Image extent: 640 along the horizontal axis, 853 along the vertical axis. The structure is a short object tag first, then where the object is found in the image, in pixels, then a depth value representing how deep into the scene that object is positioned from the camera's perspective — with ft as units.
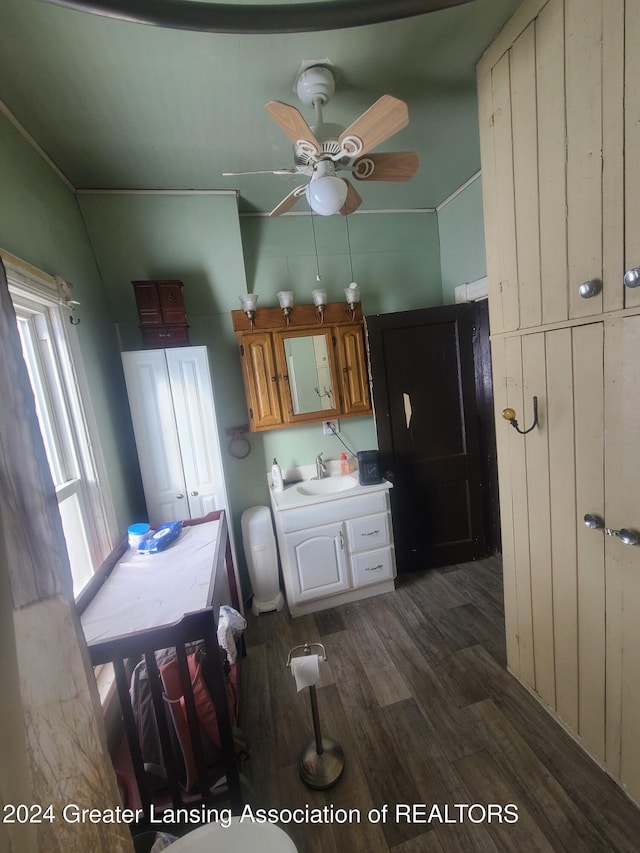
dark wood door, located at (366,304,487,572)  7.39
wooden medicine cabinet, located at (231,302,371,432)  7.10
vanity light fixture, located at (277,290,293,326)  6.91
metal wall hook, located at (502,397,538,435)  4.03
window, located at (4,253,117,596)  4.44
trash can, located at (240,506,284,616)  6.98
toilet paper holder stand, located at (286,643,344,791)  3.97
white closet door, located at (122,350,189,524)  6.12
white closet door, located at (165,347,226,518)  6.30
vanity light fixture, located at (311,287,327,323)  7.13
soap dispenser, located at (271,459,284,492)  7.50
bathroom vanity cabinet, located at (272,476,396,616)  6.72
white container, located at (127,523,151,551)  5.39
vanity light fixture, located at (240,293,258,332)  6.77
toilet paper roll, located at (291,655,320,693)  3.64
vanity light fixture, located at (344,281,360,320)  7.33
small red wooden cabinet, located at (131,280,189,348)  6.25
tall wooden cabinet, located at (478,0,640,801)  2.95
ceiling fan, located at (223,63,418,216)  3.42
